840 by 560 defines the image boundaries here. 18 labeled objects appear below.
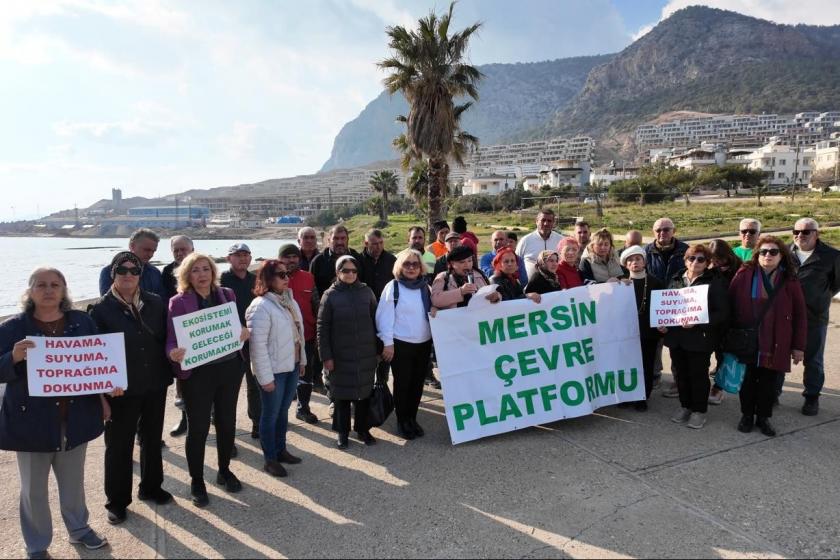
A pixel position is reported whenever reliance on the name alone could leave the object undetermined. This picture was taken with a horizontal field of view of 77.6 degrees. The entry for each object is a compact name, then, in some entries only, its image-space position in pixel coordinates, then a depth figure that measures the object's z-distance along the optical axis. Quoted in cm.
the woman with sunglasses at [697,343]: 460
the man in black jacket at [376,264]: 612
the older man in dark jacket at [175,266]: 488
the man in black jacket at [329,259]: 590
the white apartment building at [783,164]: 9506
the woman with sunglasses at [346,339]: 436
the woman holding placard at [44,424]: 296
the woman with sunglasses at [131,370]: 335
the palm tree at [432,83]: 1764
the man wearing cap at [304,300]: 517
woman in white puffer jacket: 389
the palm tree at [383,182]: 6912
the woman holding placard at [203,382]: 360
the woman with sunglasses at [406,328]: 454
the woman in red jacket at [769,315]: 449
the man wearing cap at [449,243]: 624
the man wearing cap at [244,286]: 458
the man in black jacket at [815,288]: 505
